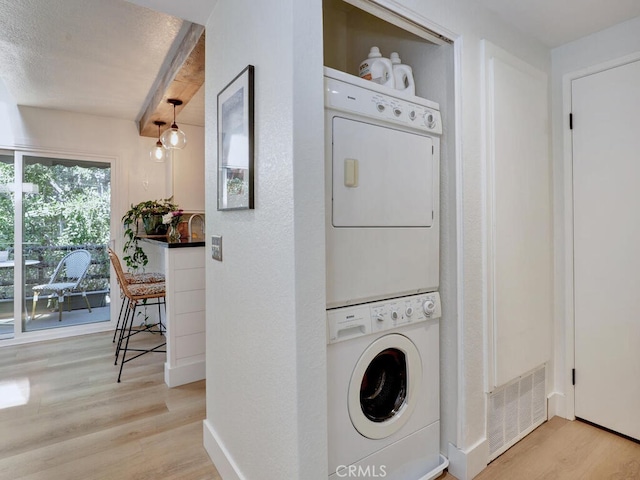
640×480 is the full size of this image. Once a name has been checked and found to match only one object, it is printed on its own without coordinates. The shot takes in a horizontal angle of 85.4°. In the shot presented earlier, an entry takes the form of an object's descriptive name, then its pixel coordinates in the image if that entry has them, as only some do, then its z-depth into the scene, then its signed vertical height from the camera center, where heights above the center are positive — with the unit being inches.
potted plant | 146.6 +7.9
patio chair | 150.3 -14.9
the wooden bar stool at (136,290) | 109.2 -15.9
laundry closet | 52.2 -3.7
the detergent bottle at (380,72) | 62.5 +30.4
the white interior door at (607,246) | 75.1 -1.9
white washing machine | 52.3 -25.4
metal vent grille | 71.5 -38.1
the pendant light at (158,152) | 130.8 +33.7
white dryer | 51.6 +7.9
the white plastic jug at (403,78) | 64.8 +30.5
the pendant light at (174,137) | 113.6 +34.2
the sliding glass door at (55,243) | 142.1 -0.6
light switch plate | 67.4 -1.3
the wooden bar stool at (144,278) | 126.2 -13.8
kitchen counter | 103.1 -21.7
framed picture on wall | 53.4 +16.4
